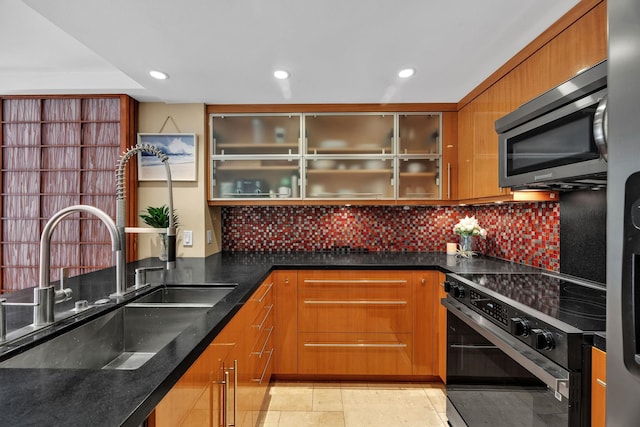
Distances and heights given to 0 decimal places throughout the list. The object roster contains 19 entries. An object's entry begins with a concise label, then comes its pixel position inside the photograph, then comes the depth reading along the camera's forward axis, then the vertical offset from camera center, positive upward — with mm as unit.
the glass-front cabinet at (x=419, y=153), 2836 +564
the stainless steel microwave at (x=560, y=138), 1145 +341
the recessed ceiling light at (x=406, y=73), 2160 +975
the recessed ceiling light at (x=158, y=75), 2189 +958
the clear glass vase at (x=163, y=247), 2539 -245
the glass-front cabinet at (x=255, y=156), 2844 +524
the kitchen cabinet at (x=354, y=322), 2457 -788
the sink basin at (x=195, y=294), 1783 -423
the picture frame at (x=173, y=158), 2756 +490
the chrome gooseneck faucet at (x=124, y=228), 1367 -53
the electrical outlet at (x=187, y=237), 2773 -176
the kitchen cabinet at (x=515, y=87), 1444 +756
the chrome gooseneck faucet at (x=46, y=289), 1052 -245
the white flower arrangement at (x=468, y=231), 2643 -102
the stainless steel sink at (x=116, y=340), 1092 -494
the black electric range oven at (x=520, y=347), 1086 -520
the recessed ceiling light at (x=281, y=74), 2193 +969
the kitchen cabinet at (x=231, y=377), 880 -599
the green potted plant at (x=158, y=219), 2587 -25
